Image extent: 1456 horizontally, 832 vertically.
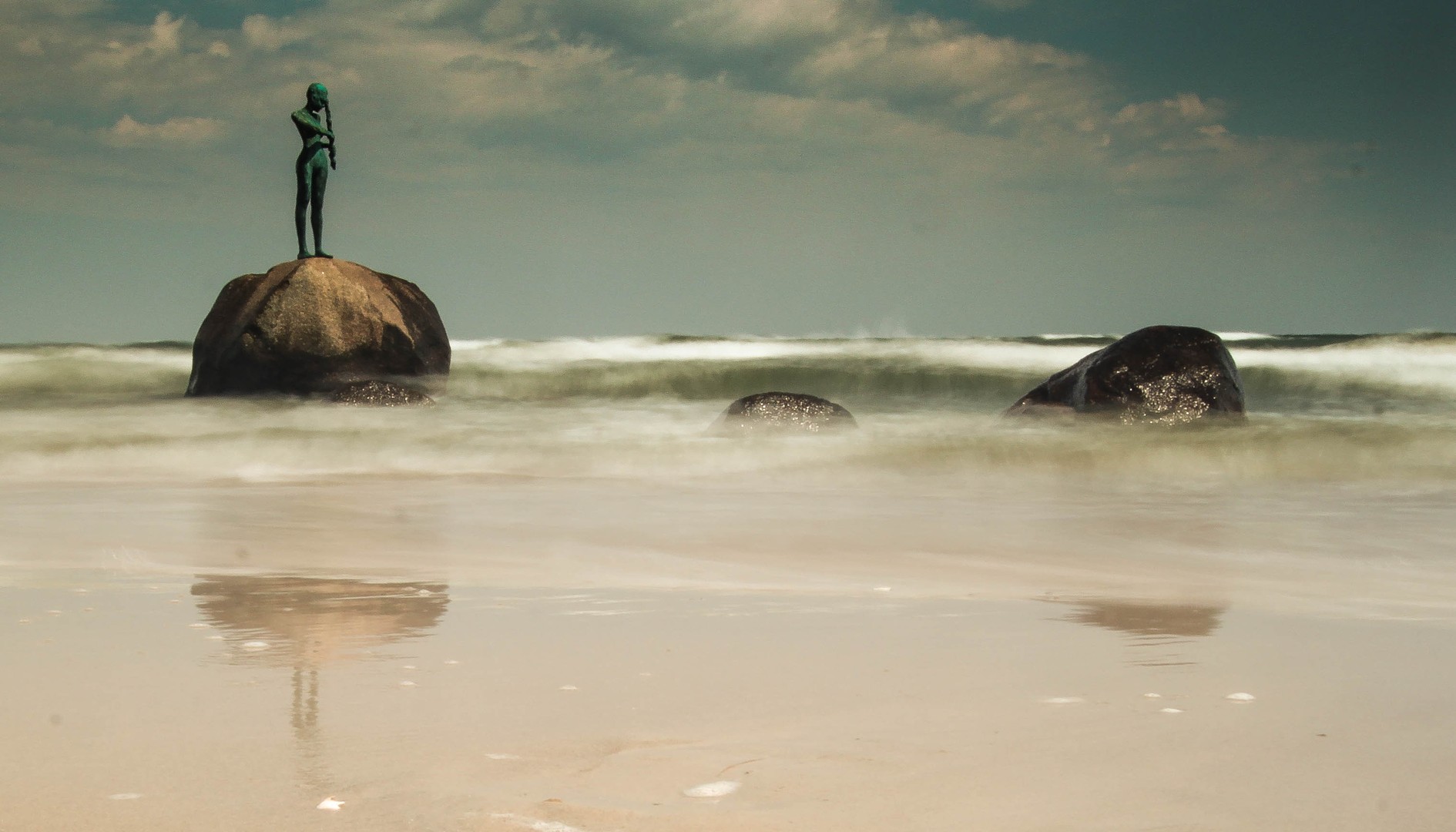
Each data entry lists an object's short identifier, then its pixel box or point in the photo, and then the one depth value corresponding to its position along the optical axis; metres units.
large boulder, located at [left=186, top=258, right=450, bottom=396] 12.50
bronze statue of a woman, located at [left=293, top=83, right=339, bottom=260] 12.42
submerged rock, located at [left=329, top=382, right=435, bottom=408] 12.05
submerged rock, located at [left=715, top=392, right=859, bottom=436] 9.91
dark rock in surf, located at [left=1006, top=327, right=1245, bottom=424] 9.66
